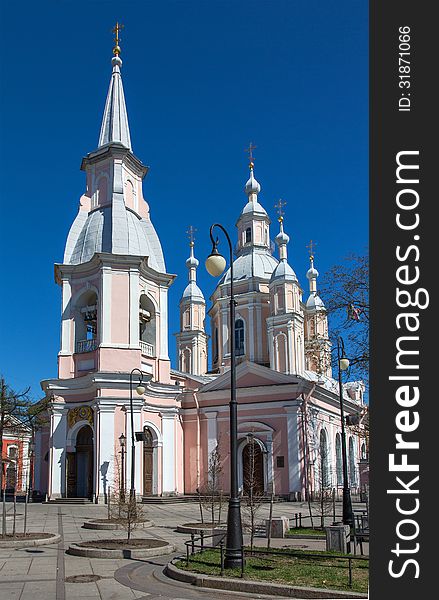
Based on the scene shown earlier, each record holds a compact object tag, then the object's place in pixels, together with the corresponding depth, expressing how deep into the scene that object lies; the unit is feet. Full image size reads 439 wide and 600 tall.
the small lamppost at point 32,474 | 107.54
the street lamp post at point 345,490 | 66.33
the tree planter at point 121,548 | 50.70
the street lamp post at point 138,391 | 77.70
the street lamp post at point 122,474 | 70.03
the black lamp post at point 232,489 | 40.88
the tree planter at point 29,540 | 55.57
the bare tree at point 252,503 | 46.88
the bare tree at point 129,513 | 59.17
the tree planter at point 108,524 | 70.08
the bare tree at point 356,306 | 81.61
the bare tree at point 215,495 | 70.61
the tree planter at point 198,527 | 64.90
